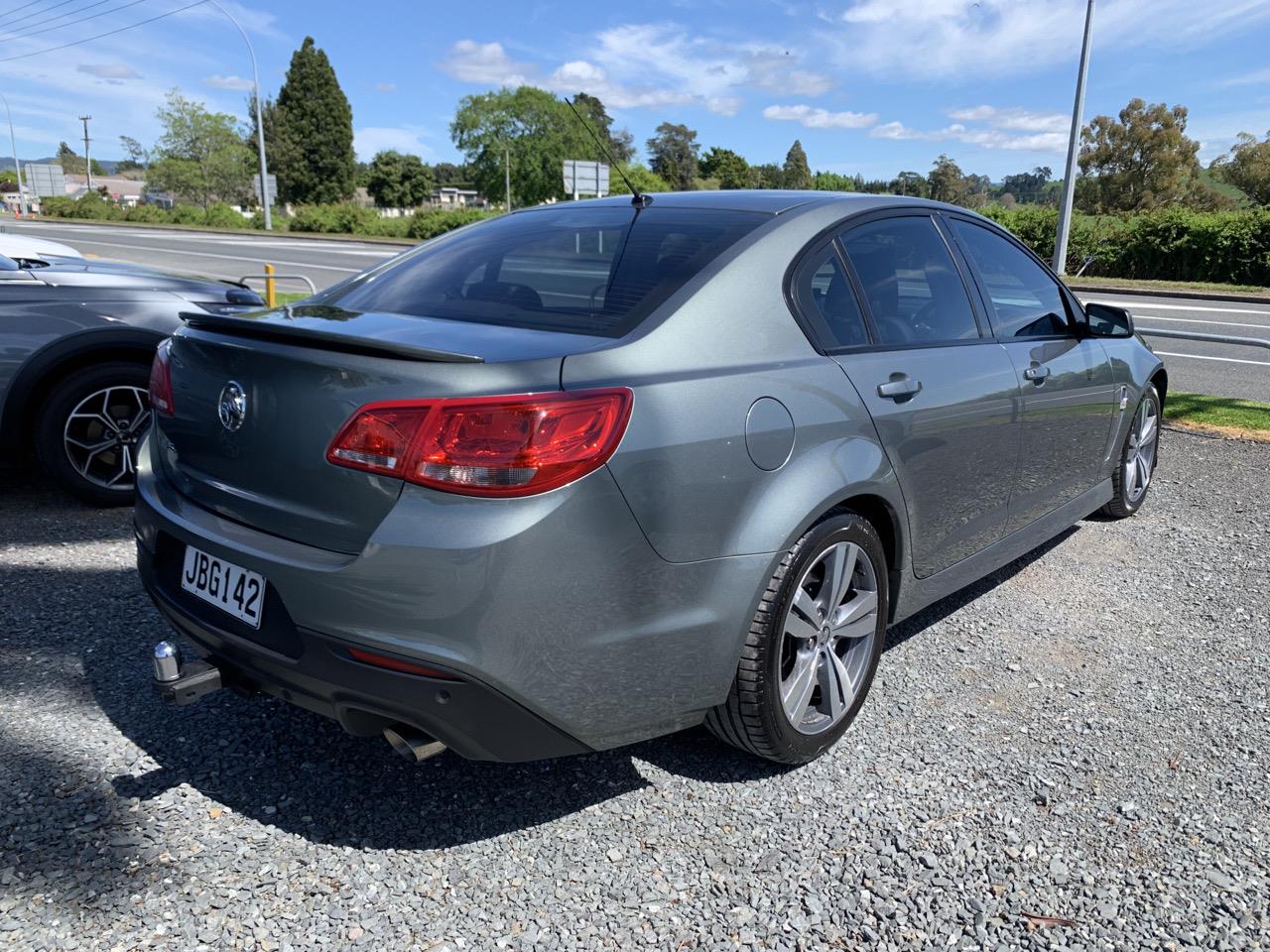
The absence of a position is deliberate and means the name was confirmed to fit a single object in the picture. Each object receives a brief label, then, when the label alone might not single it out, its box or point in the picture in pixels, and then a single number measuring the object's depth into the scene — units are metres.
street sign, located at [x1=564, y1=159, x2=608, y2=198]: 26.59
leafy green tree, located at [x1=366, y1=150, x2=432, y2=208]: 100.44
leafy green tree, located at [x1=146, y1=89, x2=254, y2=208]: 83.50
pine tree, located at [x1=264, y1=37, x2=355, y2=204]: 88.56
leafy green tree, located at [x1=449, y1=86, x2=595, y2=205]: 86.12
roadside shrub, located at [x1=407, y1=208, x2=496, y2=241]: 45.88
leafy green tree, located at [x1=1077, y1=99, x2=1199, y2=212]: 53.22
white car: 9.21
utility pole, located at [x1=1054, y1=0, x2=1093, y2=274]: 20.64
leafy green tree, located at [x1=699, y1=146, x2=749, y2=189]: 130.00
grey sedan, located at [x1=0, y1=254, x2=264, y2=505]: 4.73
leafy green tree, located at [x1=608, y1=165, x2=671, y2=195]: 49.50
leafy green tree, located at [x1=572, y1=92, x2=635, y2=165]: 99.18
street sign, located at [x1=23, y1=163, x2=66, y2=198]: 48.81
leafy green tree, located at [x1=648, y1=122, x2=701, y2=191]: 133.12
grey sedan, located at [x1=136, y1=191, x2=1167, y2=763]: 2.08
